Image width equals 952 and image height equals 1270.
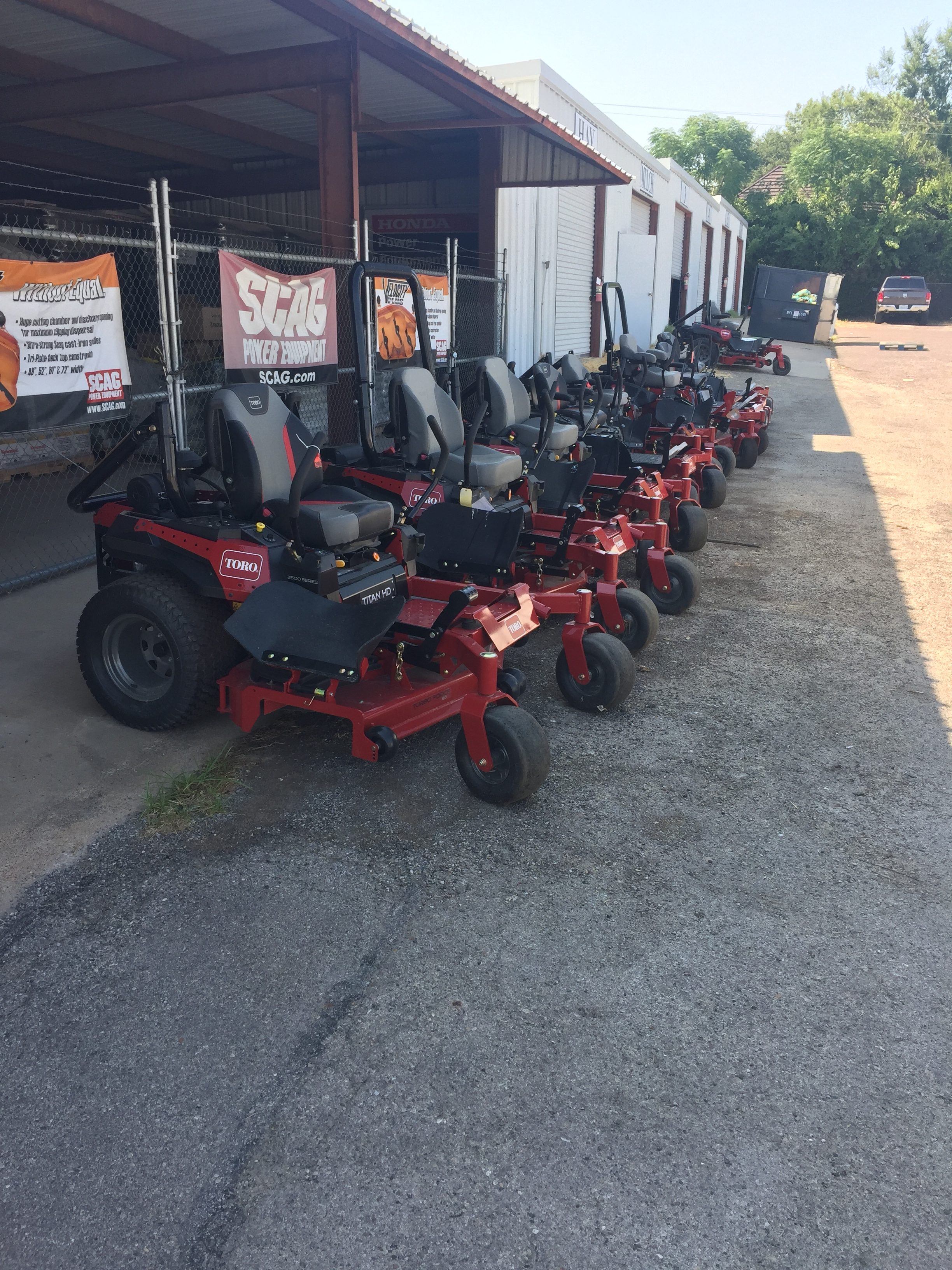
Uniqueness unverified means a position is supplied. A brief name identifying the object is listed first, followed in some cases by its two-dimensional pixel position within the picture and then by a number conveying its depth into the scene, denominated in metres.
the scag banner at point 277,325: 6.20
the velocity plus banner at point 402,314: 8.10
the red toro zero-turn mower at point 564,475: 5.57
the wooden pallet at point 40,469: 7.51
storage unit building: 13.34
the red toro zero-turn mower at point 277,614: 3.45
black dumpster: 25.53
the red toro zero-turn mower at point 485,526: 4.21
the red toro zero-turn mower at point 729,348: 19.33
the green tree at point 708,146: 59.88
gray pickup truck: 36.59
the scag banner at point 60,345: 4.84
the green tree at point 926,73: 61.91
